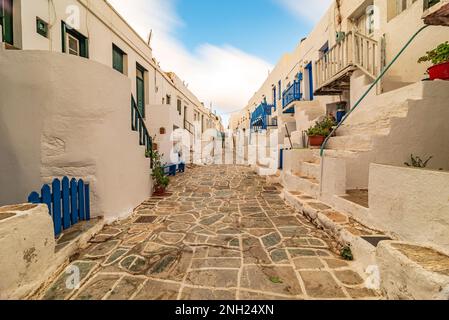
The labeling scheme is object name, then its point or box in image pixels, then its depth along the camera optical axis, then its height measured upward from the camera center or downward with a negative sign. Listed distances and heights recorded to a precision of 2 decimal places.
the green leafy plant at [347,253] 2.72 -1.34
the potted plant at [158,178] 6.17 -0.72
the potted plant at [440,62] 4.19 +1.84
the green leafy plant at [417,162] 3.96 -0.19
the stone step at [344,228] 2.51 -1.11
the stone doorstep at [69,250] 2.21 -1.30
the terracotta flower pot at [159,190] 6.25 -1.09
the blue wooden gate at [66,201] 2.97 -0.74
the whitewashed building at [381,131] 2.41 +0.49
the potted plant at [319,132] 6.38 +0.63
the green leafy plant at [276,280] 2.30 -1.42
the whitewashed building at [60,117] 3.44 +0.66
